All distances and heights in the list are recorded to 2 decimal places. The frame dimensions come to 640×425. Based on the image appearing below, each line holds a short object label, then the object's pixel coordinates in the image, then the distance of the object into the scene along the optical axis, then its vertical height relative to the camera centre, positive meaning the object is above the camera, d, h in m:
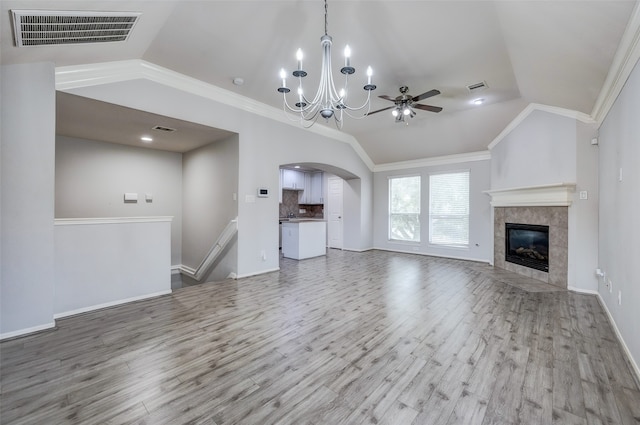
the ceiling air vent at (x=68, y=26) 2.09 +1.57
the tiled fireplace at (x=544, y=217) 4.30 -0.10
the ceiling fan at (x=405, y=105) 3.95 +1.59
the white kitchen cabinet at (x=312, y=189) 9.52 +0.77
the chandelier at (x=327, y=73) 2.37 +1.35
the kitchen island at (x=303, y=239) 6.72 -0.70
